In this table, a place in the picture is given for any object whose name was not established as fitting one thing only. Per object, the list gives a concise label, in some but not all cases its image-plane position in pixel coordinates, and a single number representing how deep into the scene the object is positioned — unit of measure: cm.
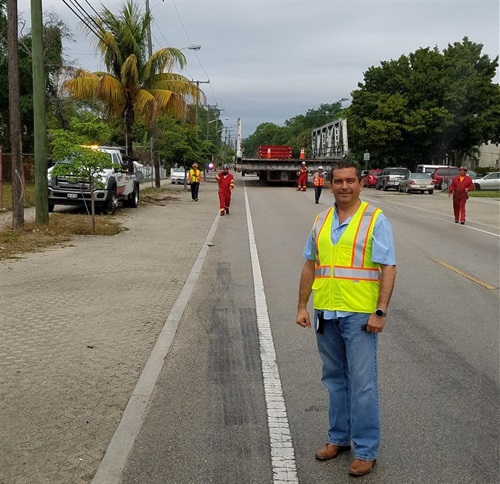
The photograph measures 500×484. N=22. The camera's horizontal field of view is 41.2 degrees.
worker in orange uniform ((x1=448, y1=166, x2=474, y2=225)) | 1930
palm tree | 2448
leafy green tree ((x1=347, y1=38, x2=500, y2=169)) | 5375
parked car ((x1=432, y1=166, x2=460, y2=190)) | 4403
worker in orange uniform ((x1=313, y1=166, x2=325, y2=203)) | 2788
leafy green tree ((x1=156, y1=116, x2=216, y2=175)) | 3928
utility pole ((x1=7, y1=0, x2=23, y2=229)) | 1402
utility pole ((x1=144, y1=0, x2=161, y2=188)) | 3274
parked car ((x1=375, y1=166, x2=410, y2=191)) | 4403
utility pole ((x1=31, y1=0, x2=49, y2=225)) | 1473
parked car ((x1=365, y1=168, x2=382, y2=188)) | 4879
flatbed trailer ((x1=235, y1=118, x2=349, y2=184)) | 4189
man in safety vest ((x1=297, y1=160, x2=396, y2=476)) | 371
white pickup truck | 1945
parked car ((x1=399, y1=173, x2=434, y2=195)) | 4012
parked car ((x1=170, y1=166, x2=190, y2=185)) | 5059
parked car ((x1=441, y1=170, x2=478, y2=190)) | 4342
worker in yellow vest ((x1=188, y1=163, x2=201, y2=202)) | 2827
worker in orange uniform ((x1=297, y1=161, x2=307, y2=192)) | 3934
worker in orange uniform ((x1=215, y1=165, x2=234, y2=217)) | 2117
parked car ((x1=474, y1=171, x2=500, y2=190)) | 4309
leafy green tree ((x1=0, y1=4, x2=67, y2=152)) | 3466
